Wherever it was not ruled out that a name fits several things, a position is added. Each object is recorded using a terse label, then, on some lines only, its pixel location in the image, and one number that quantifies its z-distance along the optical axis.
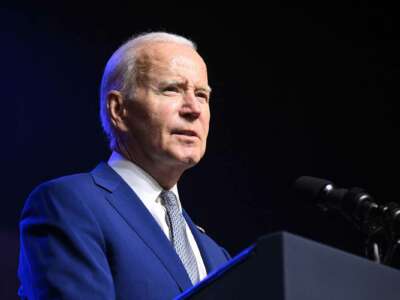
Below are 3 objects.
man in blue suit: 4.22
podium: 3.95
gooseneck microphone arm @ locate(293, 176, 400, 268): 4.09
